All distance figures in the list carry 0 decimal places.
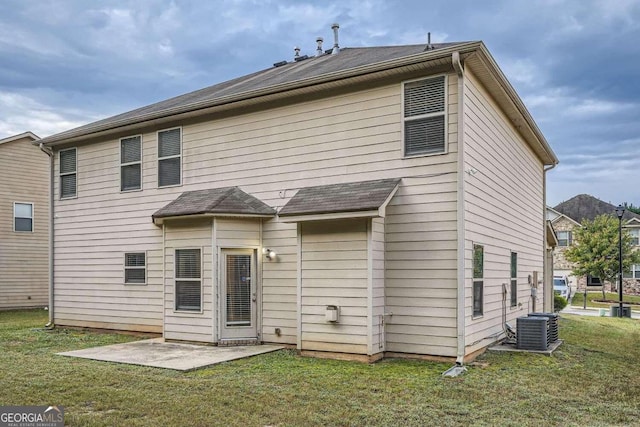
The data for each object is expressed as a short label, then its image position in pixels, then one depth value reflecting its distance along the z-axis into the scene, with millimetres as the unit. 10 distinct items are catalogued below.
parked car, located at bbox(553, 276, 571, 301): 28581
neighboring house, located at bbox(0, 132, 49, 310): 17906
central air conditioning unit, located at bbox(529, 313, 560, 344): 9164
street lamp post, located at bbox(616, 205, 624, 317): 18242
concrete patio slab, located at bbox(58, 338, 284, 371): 7414
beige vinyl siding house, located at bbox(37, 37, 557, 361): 7547
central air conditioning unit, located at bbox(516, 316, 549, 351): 8445
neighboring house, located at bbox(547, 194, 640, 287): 34031
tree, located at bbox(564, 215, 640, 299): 30234
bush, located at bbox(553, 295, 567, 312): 19141
